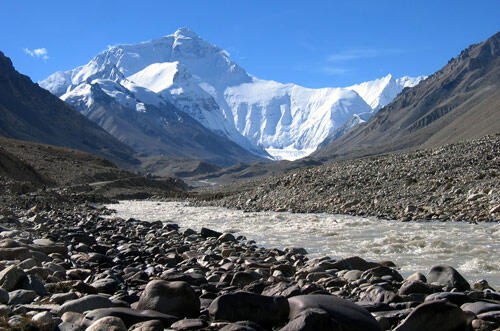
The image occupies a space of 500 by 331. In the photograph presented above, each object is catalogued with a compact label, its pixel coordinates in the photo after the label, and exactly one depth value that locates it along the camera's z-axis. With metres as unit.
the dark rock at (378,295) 7.17
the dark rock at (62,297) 7.15
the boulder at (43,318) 6.02
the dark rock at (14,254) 10.35
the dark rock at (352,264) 10.60
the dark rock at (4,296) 7.06
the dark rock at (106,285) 8.27
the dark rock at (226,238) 16.56
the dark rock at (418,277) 8.67
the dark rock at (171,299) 6.72
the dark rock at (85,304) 6.65
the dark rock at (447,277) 8.46
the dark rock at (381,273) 9.15
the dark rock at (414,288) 7.63
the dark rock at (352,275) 9.27
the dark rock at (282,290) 7.28
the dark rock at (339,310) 5.76
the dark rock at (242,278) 8.79
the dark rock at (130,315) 6.08
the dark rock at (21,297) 7.13
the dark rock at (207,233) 18.31
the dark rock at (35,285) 7.70
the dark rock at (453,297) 6.90
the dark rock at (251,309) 6.31
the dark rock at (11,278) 7.70
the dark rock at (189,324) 6.00
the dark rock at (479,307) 6.38
